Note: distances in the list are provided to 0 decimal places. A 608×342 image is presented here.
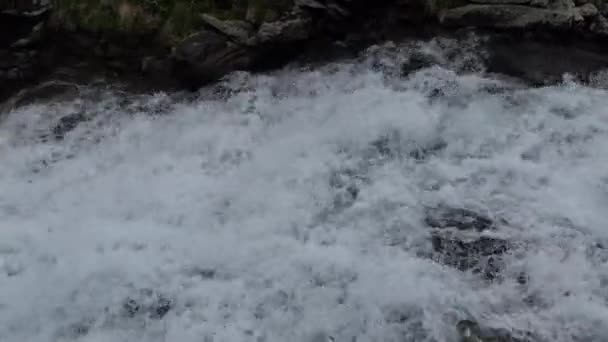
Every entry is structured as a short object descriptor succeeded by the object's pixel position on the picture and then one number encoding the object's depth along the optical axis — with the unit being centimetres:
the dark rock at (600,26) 1056
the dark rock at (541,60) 1045
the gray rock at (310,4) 1113
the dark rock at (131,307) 758
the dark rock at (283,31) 1103
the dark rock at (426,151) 927
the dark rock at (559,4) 1064
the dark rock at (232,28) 1104
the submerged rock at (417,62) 1088
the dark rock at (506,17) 1058
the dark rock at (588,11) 1059
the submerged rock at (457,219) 809
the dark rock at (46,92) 1114
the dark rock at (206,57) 1103
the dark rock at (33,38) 1136
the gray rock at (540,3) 1064
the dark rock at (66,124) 1059
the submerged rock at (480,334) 679
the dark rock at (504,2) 1075
